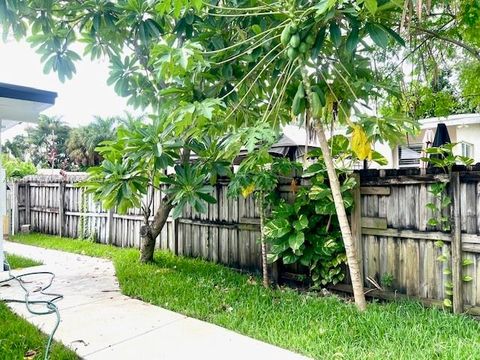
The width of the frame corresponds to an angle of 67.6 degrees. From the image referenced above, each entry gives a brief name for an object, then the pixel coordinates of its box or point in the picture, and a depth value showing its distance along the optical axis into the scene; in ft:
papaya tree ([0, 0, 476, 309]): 10.22
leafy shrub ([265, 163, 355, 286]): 13.57
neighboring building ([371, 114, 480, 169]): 31.50
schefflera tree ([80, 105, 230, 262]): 12.77
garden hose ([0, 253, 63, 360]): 10.11
